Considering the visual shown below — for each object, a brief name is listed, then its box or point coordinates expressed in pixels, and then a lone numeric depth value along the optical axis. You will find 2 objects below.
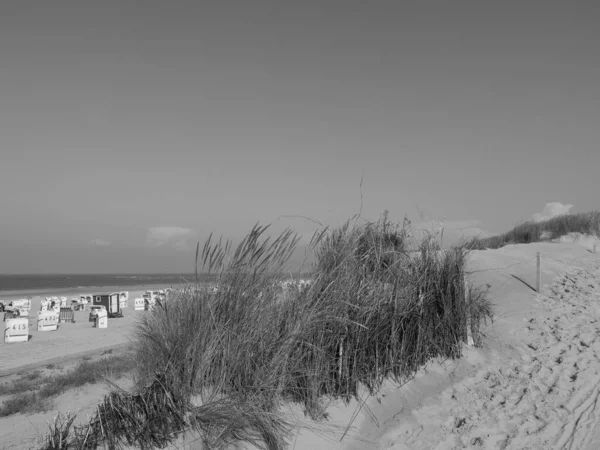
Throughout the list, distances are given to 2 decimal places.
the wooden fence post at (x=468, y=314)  6.17
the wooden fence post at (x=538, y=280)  10.33
